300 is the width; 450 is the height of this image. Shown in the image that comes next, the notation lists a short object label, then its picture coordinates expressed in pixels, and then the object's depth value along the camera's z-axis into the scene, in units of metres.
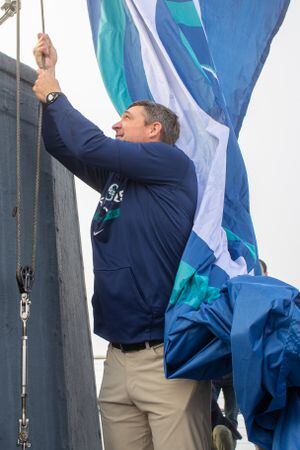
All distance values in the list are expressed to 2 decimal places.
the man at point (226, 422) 3.50
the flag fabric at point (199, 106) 2.43
